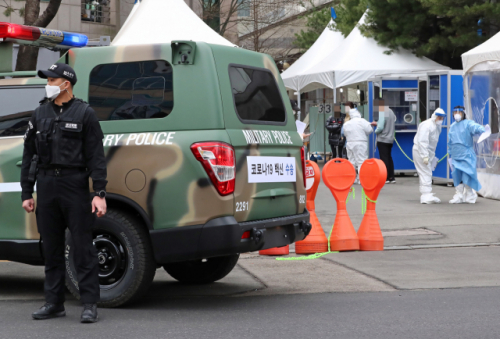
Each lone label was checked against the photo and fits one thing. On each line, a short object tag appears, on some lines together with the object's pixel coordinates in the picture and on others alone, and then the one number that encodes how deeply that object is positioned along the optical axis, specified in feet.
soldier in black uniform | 17.49
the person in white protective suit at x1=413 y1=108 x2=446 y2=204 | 45.06
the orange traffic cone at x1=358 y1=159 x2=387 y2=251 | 29.17
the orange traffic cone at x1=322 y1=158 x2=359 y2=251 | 29.43
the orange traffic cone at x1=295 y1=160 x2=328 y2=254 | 29.25
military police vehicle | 18.26
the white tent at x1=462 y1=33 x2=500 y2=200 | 46.24
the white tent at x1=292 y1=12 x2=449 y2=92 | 72.18
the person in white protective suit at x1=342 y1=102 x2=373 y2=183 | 57.00
